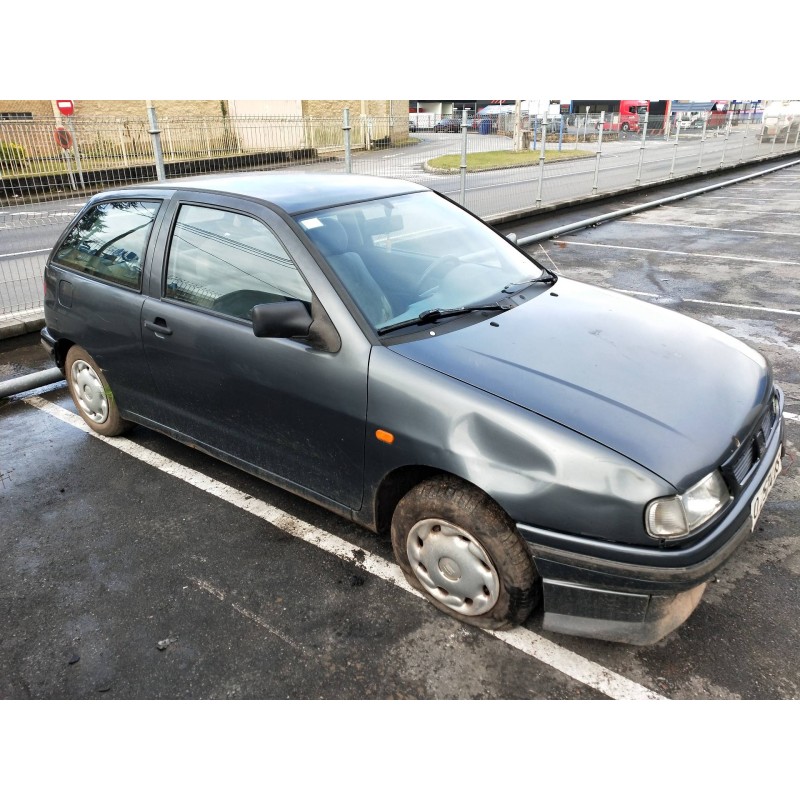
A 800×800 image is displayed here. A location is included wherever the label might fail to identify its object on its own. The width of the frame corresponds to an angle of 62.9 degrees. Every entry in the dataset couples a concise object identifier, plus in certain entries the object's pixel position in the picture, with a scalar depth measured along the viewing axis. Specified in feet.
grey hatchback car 7.43
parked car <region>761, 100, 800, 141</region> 92.89
